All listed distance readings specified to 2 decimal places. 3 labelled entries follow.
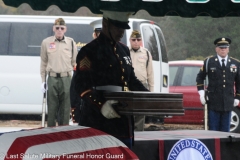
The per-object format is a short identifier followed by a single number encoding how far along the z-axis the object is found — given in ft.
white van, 89.56
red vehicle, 89.12
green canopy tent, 35.04
